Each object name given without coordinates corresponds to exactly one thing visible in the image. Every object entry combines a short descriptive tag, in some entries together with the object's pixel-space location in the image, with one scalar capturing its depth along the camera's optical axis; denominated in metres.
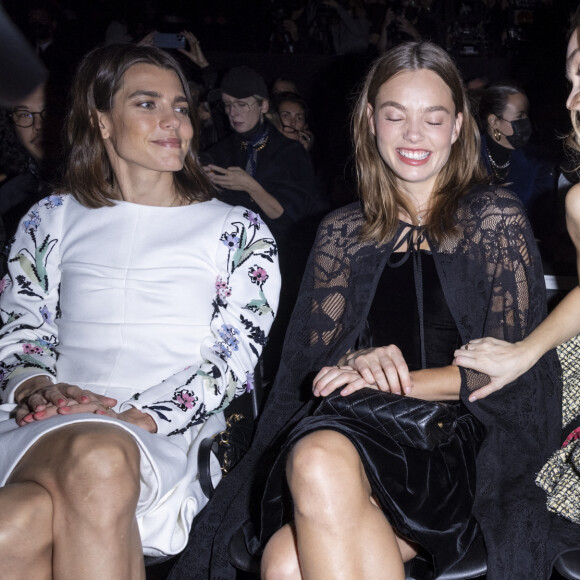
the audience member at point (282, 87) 4.82
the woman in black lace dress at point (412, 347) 1.51
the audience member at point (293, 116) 4.62
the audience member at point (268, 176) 3.57
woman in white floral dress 1.67
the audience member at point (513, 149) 3.67
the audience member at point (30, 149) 3.31
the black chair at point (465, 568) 1.60
